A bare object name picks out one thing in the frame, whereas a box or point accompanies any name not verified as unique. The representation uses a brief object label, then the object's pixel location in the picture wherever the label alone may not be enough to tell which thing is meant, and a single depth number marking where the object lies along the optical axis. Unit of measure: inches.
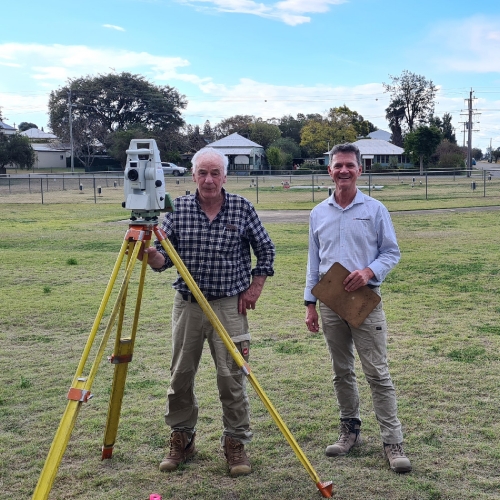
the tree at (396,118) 4003.4
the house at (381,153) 3228.3
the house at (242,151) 3125.0
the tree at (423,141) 2770.7
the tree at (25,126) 4658.0
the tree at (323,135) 3147.1
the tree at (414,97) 3924.7
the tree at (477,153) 5445.9
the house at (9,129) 3454.7
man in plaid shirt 163.2
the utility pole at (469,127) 2960.1
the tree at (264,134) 3499.0
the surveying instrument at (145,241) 133.5
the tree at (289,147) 3260.3
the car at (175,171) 2348.4
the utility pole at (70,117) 2920.0
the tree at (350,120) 3272.6
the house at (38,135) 3875.5
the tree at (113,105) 3427.7
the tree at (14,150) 2491.4
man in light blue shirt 166.1
